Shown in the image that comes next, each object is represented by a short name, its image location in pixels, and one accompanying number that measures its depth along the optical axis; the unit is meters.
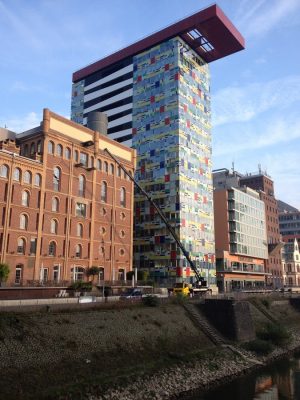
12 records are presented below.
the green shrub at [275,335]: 57.31
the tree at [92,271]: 76.47
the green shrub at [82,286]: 59.91
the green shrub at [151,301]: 50.50
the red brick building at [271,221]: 144.50
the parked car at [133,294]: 51.21
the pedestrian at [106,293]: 48.54
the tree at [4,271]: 57.11
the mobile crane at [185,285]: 67.10
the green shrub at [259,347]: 51.81
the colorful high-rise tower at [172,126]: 100.31
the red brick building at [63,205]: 65.12
